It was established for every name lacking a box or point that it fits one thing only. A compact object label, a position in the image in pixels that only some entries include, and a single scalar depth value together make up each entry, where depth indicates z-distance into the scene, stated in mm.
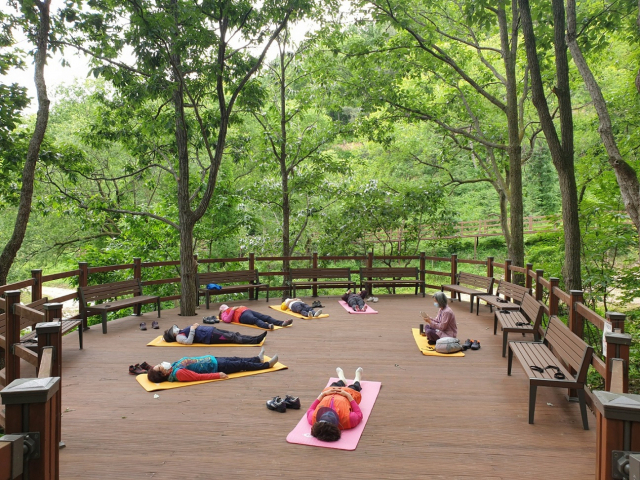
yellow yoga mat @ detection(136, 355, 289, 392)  4848
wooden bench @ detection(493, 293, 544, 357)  5844
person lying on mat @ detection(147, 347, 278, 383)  5031
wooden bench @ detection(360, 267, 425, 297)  11164
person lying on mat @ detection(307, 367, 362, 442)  3605
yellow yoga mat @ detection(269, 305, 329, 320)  8633
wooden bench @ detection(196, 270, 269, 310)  9445
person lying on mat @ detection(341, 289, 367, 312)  9211
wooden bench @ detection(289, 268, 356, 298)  10602
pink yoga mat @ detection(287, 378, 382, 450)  3546
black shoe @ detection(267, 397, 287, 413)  4204
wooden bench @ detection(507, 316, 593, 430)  3881
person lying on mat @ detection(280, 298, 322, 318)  8531
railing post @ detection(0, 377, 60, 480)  1983
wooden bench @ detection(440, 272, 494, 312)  9258
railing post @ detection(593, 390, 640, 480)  1900
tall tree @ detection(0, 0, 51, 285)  6922
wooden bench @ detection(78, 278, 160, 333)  7312
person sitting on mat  6531
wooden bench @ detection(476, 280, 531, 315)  7277
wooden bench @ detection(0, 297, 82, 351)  3799
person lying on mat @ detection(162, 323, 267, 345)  6561
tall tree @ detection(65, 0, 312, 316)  7477
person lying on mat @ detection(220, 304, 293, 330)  7701
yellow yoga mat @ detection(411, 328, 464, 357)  6141
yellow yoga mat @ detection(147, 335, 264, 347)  6578
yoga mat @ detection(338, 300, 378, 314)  9180
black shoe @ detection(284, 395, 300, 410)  4270
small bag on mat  6160
